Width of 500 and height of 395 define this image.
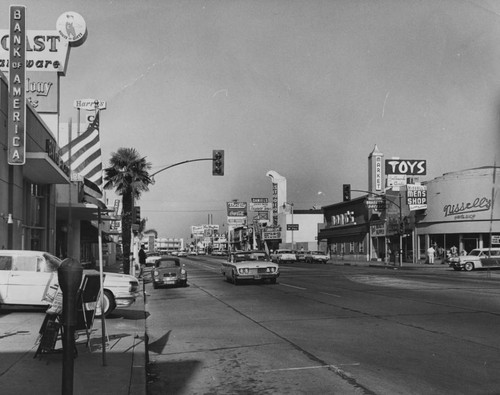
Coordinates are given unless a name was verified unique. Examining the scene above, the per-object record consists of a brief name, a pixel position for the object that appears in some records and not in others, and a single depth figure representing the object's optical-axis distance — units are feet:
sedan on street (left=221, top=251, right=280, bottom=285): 80.23
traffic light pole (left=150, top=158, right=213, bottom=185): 108.35
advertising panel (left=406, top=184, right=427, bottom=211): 176.24
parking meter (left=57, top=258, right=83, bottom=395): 14.40
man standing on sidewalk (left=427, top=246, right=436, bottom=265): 165.37
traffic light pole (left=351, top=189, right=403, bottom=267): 159.08
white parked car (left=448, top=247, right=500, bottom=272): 130.00
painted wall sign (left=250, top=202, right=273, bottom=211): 346.54
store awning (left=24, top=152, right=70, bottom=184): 62.80
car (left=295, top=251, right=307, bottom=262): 223.51
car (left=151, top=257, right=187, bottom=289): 79.56
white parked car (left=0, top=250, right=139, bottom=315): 44.70
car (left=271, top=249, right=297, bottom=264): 214.87
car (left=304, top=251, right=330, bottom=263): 208.23
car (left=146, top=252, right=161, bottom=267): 149.83
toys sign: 196.85
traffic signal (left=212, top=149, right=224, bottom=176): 102.27
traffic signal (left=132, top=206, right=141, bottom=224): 106.32
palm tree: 136.46
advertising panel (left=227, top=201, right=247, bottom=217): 341.21
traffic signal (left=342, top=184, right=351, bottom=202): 161.11
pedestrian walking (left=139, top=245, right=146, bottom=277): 136.46
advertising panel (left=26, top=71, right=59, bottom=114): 89.61
